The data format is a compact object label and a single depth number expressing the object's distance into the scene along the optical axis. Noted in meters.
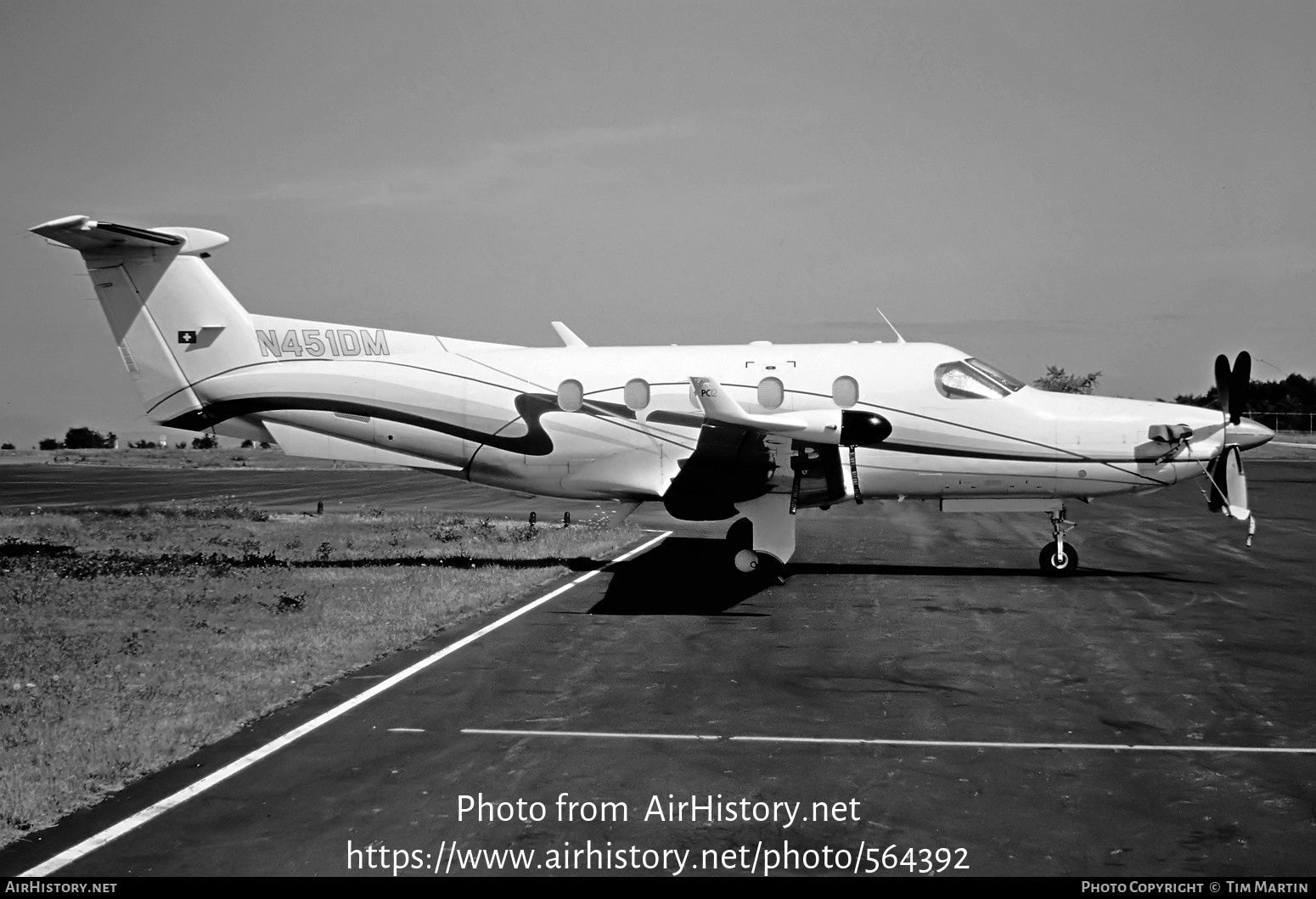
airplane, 16.22
